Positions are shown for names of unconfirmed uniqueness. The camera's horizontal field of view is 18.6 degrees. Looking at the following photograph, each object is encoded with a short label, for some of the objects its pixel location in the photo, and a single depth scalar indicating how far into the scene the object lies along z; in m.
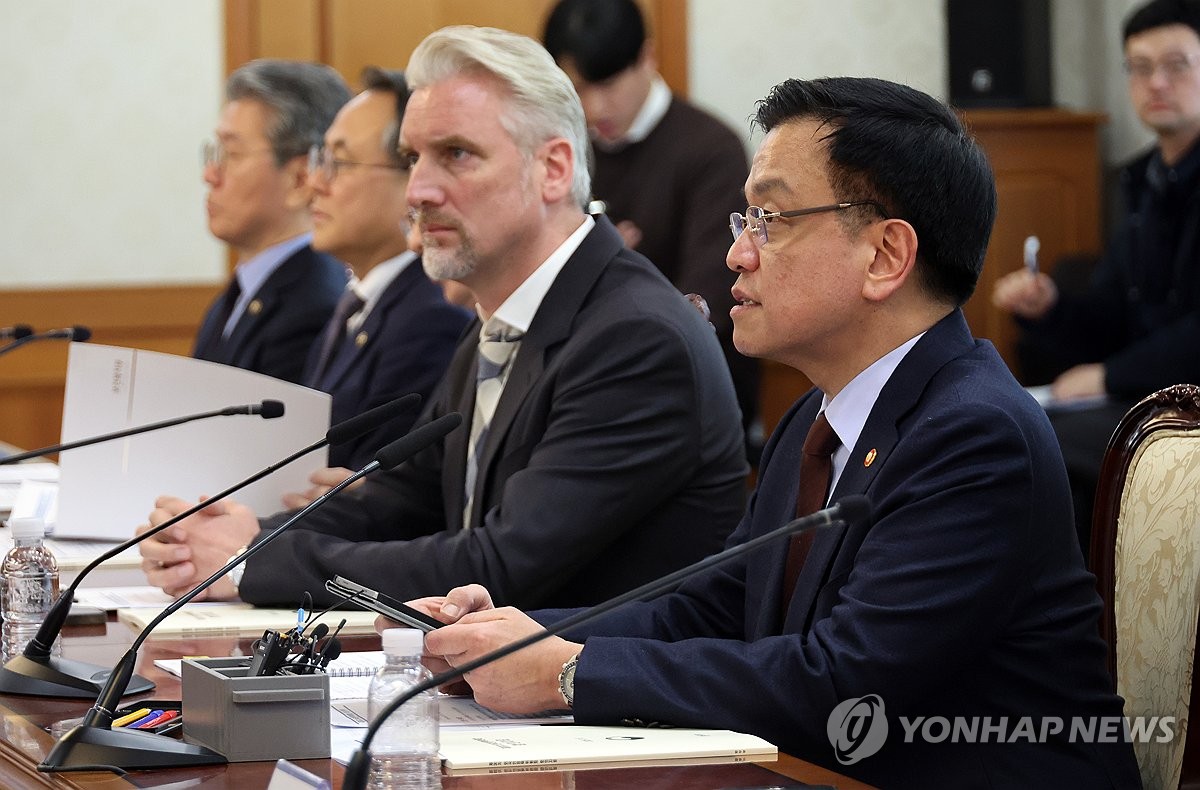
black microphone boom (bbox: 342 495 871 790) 2.65
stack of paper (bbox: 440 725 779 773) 2.81
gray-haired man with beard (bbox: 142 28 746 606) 3.44
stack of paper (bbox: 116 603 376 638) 3.34
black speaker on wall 7.77
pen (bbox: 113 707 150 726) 2.93
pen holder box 2.84
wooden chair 3.07
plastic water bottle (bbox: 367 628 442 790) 2.76
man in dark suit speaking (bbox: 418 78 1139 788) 2.93
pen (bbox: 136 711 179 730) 2.93
